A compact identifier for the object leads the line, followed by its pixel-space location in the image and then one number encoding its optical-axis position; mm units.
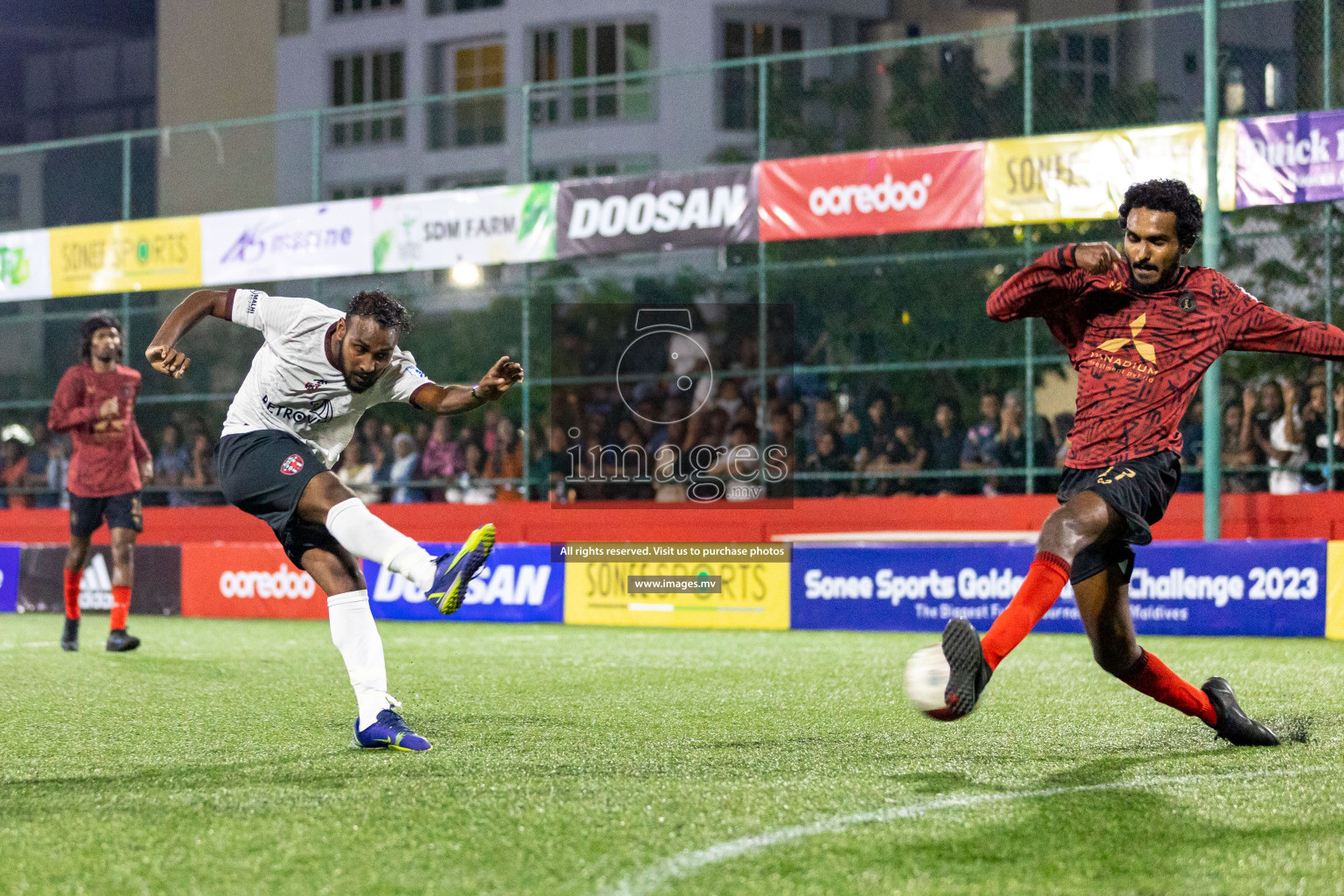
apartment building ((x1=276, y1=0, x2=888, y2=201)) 36750
